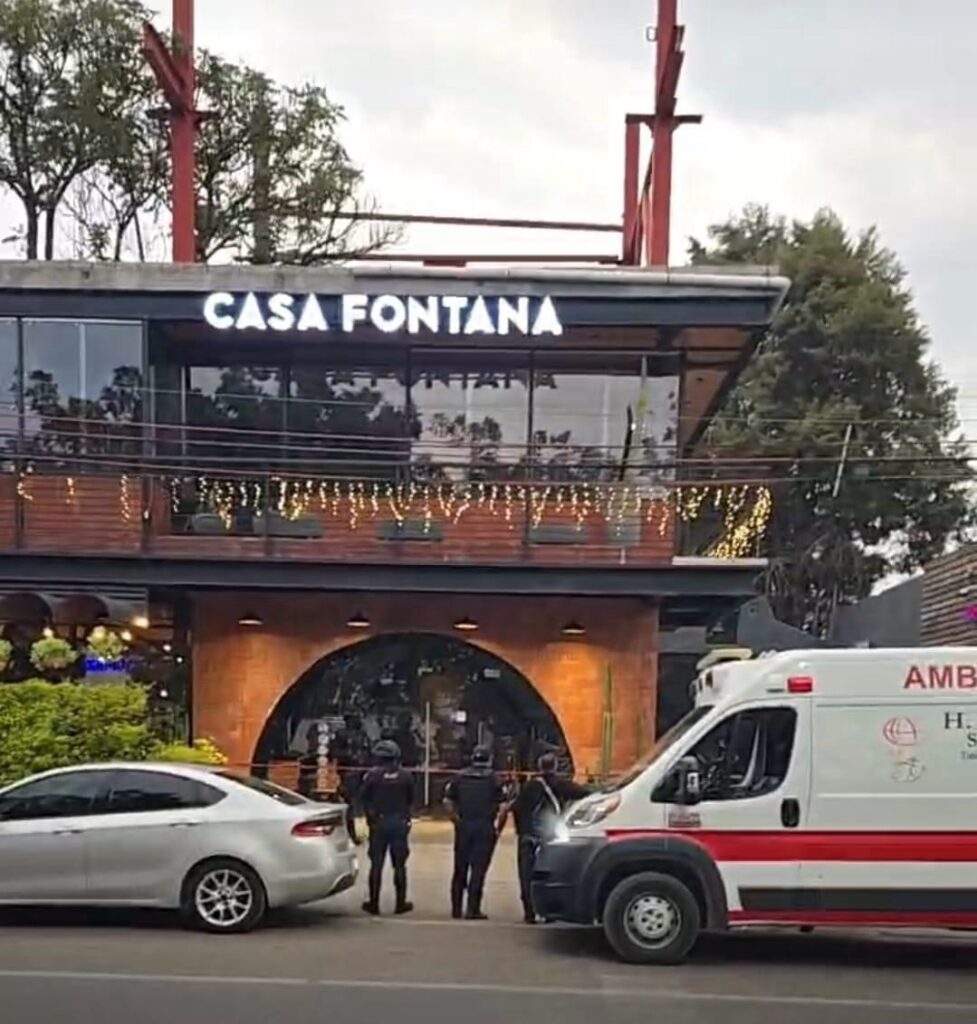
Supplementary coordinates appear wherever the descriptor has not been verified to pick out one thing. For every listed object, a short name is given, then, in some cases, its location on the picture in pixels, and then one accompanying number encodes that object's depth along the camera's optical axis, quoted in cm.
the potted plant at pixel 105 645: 2073
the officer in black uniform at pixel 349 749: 2139
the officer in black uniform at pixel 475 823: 1285
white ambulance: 1058
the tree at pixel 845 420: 3778
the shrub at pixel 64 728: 1639
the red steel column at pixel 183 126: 2339
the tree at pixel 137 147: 3188
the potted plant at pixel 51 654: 1980
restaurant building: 2030
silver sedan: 1184
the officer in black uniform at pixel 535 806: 1297
